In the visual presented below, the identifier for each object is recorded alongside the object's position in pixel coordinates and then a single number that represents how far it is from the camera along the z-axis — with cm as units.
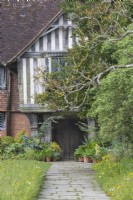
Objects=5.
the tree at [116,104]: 1270
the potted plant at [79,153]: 2165
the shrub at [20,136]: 2232
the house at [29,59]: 2230
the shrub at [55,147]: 2205
